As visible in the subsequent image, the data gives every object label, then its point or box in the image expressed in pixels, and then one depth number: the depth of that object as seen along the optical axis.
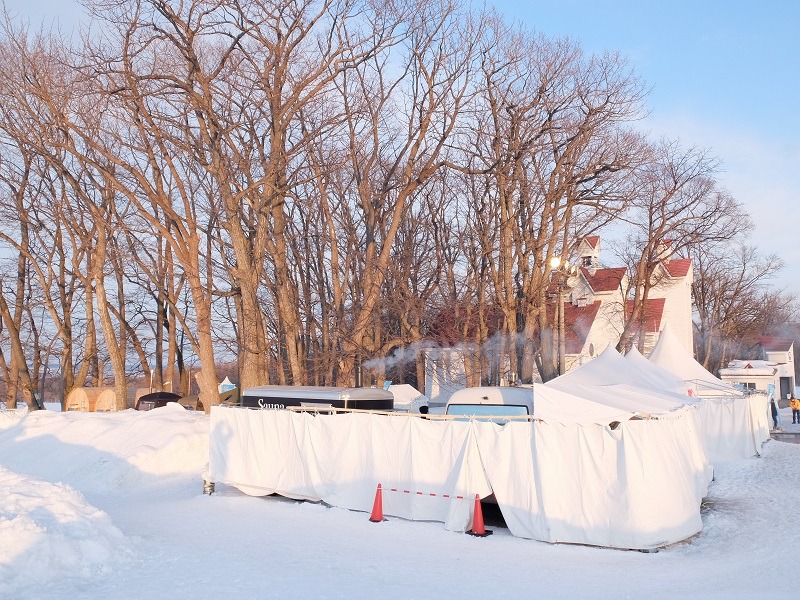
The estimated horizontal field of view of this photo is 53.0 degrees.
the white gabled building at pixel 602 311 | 51.12
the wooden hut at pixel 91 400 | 36.56
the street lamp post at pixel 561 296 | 27.37
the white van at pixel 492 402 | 17.66
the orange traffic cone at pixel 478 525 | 13.15
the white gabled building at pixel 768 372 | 56.44
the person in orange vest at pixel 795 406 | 44.25
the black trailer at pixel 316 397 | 18.70
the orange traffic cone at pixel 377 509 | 14.37
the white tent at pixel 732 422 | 24.95
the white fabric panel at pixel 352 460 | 14.00
